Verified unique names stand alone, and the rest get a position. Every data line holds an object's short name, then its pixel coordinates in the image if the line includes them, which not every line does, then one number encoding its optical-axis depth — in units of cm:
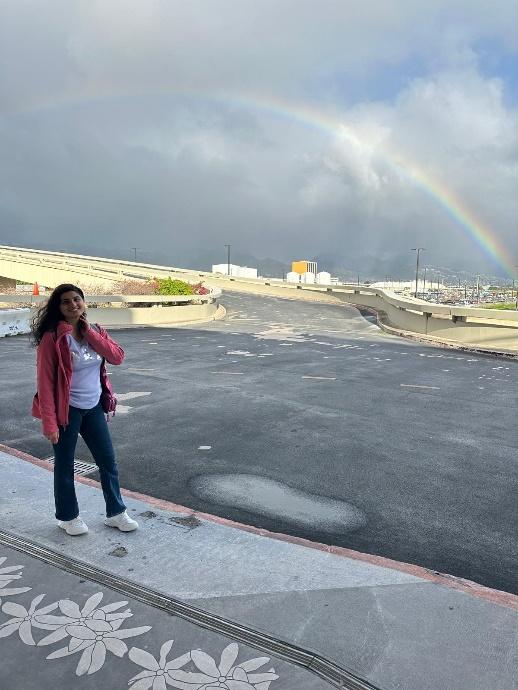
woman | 420
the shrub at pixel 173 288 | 3066
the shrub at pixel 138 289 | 3152
